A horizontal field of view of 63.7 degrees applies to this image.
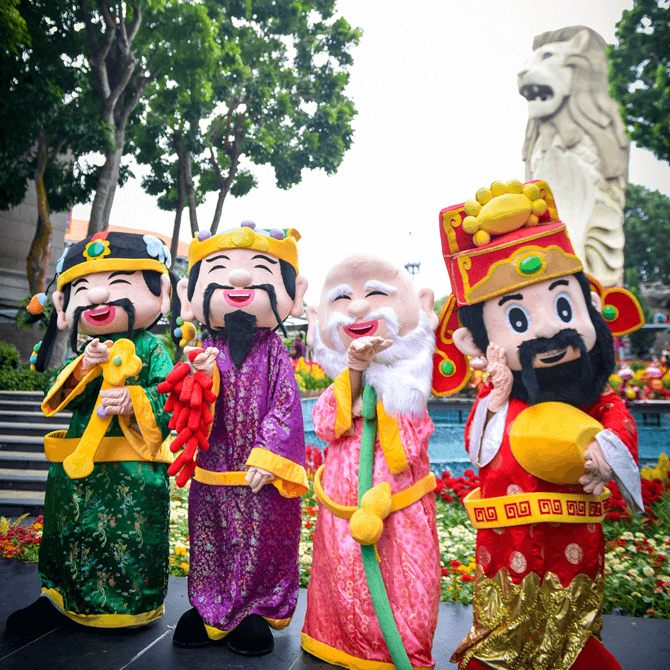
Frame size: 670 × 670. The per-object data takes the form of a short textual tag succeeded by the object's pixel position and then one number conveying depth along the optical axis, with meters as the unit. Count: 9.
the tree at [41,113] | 8.85
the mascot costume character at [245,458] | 2.54
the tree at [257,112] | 13.53
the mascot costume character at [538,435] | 2.04
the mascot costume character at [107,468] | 2.64
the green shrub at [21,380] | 9.41
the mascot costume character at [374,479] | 2.23
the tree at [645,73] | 9.75
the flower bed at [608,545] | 3.28
